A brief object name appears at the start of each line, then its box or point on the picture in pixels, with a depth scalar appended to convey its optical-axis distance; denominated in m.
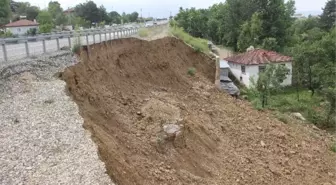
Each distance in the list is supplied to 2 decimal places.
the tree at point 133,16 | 108.04
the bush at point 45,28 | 48.24
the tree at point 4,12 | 65.71
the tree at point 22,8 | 92.31
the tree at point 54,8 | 79.96
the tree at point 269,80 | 24.92
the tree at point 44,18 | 60.47
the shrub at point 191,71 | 24.92
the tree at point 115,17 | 88.95
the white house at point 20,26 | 66.18
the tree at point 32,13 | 87.38
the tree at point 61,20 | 75.19
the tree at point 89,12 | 80.86
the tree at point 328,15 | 74.43
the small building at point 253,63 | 31.64
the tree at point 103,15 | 83.28
